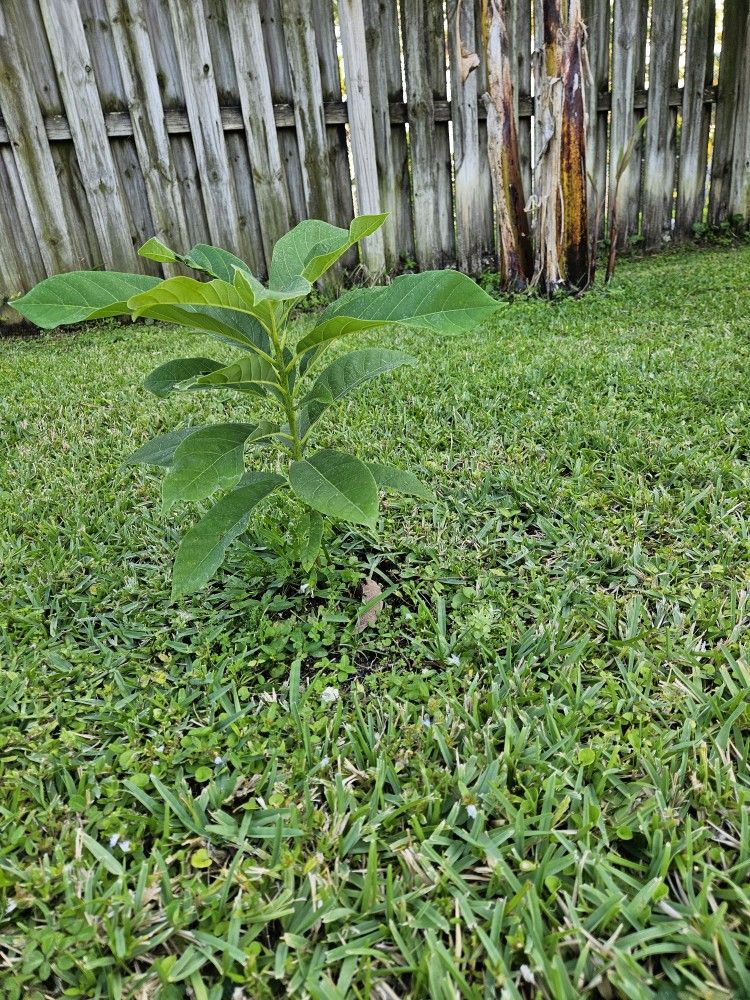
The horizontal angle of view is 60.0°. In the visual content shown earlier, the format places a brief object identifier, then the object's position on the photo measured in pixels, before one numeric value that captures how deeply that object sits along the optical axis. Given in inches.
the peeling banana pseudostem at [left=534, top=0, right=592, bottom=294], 161.6
